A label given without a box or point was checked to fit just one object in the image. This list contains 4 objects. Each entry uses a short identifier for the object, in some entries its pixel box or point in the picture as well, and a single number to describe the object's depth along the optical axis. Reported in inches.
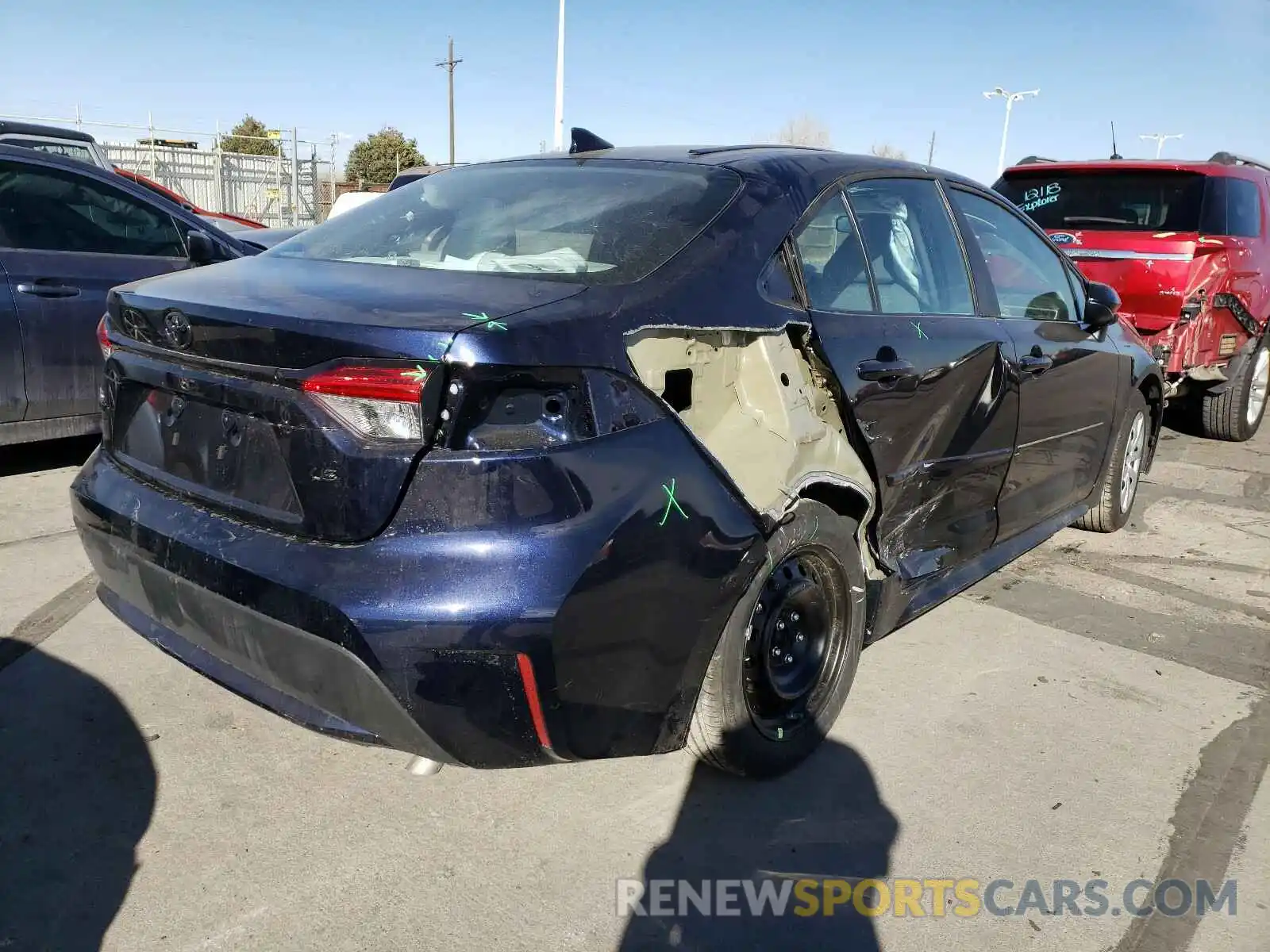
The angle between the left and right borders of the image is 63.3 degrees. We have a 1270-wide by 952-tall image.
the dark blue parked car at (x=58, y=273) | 184.9
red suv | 251.3
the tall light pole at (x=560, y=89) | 884.6
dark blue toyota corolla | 79.2
